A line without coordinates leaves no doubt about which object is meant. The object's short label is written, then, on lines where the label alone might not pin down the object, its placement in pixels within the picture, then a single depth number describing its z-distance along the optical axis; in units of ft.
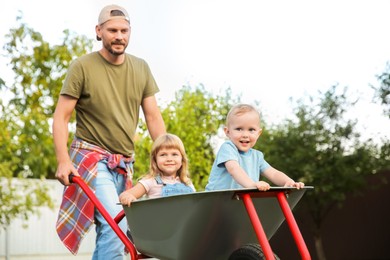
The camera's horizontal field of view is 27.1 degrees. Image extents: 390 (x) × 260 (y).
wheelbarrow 10.69
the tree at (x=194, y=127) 42.06
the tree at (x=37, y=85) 40.01
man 13.15
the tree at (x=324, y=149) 57.77
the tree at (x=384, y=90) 47.39
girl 12.76
